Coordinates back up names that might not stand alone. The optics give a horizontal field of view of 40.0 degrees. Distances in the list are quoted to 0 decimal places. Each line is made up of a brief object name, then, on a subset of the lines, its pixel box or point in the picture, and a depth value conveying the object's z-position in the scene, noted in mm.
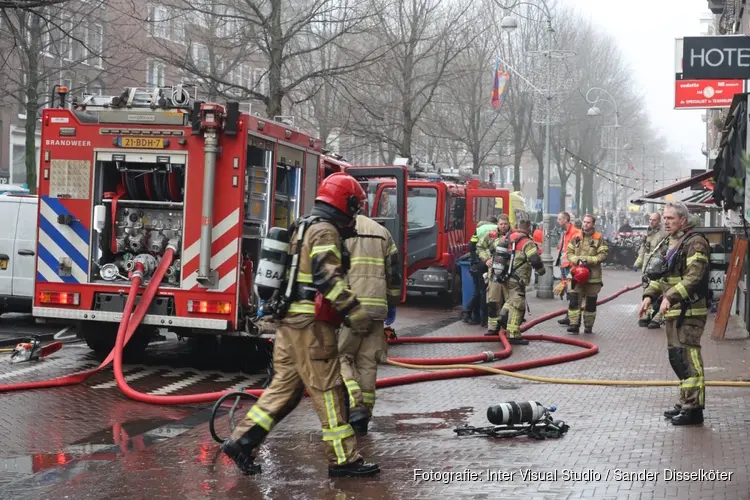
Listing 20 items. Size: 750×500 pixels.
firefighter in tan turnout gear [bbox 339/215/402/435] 7723
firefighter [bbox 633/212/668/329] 15876
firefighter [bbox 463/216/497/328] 15656
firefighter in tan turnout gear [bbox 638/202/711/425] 7598
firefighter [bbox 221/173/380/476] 5887
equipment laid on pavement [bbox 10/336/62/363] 10617
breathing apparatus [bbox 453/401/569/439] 7188
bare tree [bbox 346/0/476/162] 27047
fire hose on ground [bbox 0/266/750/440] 8492
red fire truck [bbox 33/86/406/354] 10023
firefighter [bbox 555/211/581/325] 16853
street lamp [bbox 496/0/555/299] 22359
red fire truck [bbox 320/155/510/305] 19281
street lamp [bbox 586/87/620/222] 37069
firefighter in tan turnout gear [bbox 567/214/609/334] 14938
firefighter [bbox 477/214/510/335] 14250
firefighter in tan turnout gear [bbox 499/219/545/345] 13398
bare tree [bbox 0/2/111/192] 22344
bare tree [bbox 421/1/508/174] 34875
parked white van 13773
